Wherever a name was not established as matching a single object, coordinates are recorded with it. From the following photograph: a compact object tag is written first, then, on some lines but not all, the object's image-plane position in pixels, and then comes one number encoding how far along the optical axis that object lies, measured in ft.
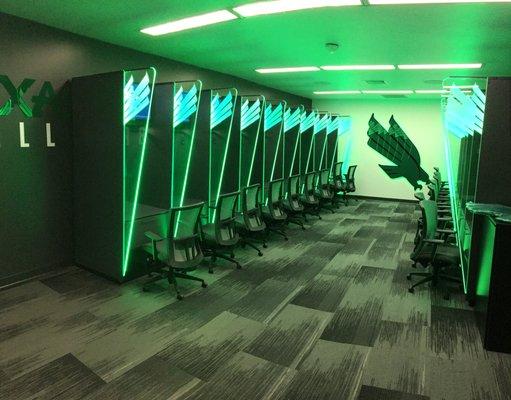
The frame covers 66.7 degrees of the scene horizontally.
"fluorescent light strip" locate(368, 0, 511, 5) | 10.07
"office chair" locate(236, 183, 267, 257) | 17.66
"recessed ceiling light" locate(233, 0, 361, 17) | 10.46
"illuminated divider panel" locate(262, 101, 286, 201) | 23.45
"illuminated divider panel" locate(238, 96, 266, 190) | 20.52
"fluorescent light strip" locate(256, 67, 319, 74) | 20.92
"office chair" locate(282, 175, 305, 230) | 22.88
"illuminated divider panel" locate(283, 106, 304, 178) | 26.76
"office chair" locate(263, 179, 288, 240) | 20.27
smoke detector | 15.15
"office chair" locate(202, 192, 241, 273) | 15.55
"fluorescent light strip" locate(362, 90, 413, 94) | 29.45
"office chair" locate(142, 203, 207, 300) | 12.91
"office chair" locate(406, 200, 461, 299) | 13.97
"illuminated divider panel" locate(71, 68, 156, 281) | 13.37
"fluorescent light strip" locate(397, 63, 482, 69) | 18.28
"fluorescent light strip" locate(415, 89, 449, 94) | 28.41
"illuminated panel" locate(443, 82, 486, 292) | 12.42
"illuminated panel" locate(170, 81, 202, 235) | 15.46
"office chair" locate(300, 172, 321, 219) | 25.57
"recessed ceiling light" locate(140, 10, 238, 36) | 11.91
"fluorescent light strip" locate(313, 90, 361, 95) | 30.40
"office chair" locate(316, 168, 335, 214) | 28.49
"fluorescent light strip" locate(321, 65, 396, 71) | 19.69
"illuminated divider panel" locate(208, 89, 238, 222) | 18.28
